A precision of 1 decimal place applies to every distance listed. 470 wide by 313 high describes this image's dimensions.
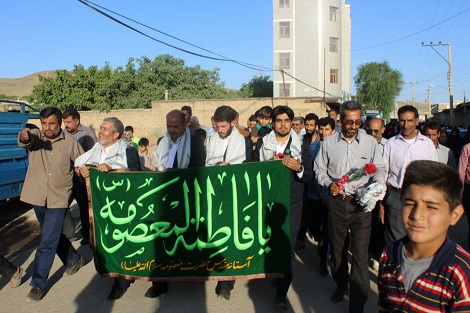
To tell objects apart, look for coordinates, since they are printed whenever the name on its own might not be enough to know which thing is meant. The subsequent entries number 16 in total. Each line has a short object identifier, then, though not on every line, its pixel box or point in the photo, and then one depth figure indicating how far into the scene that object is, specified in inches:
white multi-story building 1729.8
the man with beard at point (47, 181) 179.9
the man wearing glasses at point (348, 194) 151.3
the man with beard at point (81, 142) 257.0
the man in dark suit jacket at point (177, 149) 183.3
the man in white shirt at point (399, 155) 176.9
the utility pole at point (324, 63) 1689.5
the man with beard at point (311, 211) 233.3
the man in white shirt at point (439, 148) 234.4
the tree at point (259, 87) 2036.2
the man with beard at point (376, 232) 219.7
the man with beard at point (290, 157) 163.9
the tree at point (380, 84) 2022.6
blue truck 306.3
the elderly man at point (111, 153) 186.4
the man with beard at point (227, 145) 179.8
